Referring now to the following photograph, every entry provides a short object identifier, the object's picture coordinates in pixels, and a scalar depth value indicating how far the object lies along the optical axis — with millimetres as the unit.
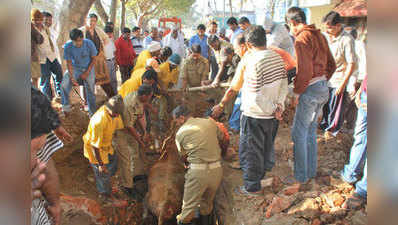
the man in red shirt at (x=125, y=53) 6219
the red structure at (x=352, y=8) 9961
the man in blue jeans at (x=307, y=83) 2691
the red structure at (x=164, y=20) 17431
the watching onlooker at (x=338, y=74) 3477
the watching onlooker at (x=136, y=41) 7057
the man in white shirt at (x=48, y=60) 4343
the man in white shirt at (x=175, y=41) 7374
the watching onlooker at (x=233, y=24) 6332
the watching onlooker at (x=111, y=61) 5602
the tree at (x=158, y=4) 16491
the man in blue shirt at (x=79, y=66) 4305
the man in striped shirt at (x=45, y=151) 1420
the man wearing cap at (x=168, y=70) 5148
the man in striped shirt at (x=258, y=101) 2668
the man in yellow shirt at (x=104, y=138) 3264
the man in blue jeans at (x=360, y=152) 2541
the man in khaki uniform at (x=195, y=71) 5383
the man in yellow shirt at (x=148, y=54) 5023
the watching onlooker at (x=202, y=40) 6617
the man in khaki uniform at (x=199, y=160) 3230
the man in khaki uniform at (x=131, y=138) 3723
